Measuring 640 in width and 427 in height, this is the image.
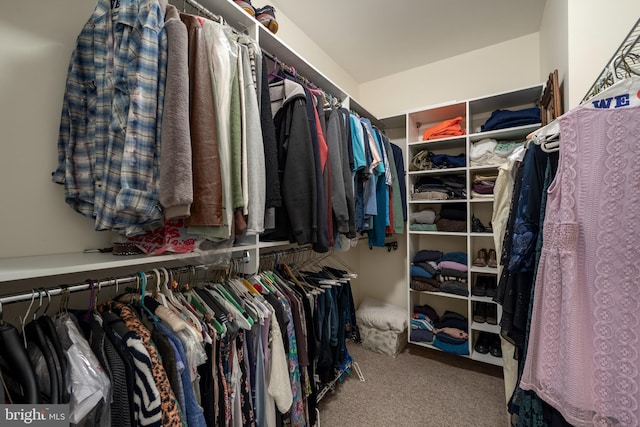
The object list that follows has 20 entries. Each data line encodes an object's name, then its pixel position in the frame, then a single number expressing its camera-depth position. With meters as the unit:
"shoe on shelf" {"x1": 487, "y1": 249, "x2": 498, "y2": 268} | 2.02
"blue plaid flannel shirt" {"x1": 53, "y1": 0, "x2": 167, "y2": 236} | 0.68
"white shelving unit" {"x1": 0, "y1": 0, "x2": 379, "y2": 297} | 0.65
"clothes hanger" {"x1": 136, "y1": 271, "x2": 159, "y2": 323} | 0.80
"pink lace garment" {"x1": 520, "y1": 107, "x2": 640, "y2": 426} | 0.63
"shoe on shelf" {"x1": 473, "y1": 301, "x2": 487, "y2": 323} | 1.98
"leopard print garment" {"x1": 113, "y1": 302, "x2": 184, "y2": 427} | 0.67
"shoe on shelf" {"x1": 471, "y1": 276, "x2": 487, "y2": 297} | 1.93
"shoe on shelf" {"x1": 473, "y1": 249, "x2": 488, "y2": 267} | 2.05
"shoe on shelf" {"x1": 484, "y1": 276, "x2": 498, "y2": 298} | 1.91
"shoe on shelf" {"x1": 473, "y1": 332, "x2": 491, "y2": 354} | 1.98
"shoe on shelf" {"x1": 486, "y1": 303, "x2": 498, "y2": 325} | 1.95
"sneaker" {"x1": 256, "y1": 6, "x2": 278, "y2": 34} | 1.27
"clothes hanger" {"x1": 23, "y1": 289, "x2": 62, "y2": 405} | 0.54
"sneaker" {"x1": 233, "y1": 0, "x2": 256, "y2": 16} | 1.15
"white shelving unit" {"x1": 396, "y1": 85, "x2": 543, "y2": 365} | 1.93
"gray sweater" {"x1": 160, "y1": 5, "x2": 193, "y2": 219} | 0.69
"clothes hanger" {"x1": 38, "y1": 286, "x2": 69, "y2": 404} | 0.56
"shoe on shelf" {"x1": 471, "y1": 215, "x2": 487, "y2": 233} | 2.00
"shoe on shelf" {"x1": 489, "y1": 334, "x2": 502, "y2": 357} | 1.91
